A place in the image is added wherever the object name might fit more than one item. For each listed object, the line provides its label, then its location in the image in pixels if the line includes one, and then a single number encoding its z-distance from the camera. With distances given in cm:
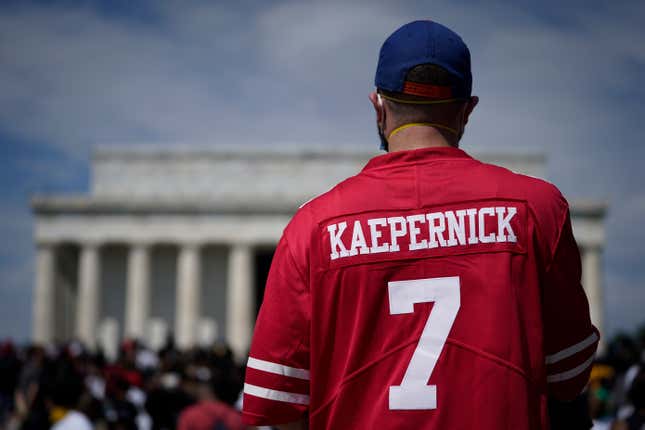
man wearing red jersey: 333
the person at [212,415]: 957
